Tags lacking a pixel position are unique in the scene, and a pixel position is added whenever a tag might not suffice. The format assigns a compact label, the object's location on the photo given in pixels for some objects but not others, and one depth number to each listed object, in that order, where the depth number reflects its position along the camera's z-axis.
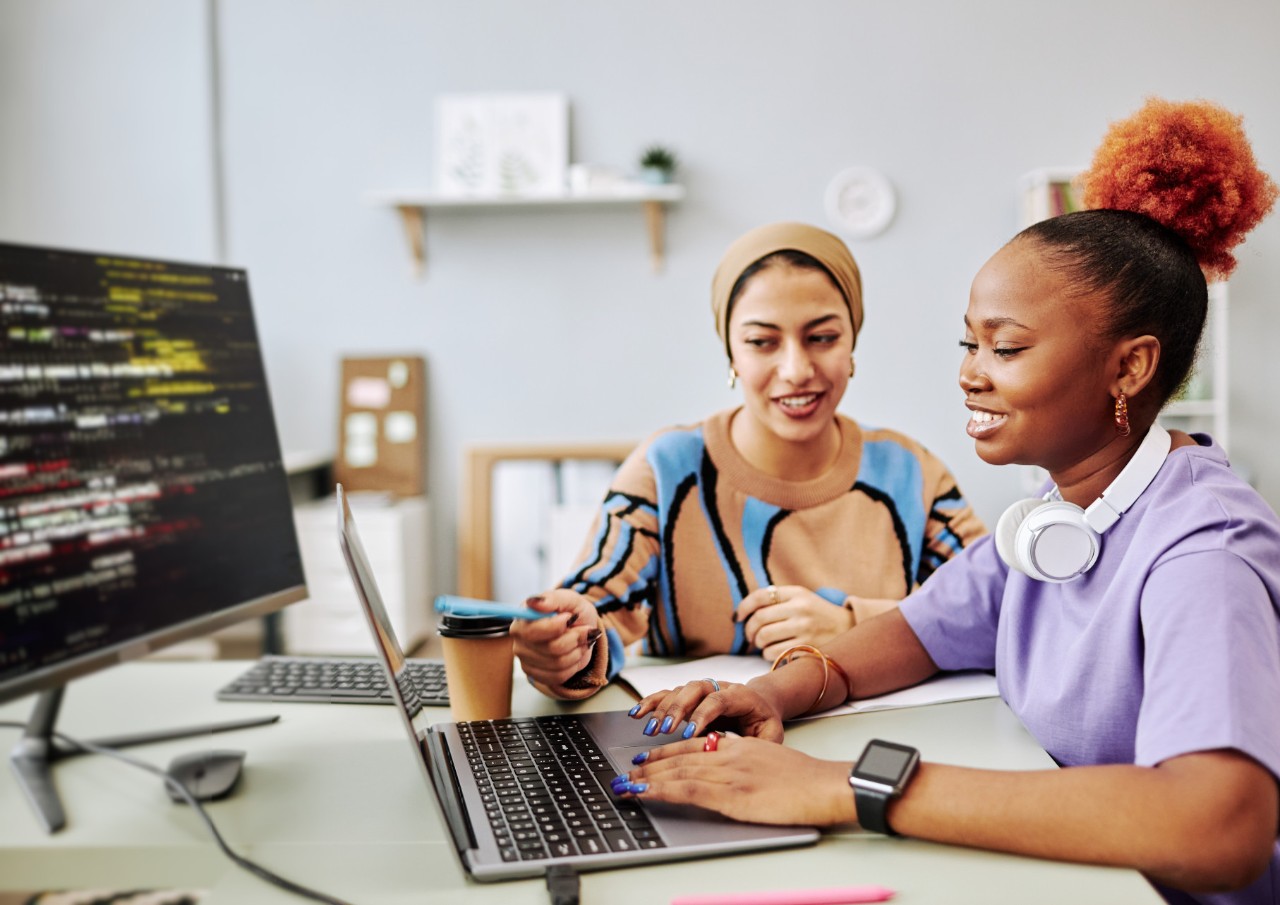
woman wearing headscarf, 1.35
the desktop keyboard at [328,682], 0.99
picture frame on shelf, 3.43
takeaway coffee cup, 0.96
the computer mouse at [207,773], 0.74
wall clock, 3.40
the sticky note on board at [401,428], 3.54
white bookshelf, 3.16
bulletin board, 3.54
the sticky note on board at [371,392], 3.55
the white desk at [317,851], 0.65
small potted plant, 3.32
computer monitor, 0.68
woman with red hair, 0.68
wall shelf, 3.30
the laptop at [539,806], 0.69
